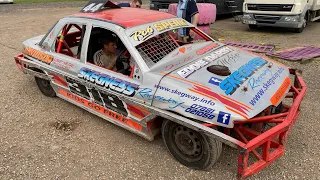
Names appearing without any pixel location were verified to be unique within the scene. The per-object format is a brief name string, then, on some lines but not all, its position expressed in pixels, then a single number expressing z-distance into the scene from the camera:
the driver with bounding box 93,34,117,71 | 4.16
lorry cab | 9.12
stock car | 2.92
